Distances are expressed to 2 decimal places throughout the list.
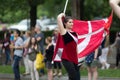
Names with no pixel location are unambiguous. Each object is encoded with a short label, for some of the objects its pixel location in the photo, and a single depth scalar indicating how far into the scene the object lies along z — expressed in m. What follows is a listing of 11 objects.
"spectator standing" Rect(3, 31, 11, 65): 21.48
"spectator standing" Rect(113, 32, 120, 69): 18.56
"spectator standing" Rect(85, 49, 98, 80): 12.75
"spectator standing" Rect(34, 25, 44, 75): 15.58
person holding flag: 9.43
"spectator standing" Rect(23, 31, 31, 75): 14.19
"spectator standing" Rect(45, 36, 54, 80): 13.50
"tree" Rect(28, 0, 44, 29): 32.06
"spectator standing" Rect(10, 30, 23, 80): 14.43
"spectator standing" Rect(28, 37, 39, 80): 13.89
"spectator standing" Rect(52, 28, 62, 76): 15.02
